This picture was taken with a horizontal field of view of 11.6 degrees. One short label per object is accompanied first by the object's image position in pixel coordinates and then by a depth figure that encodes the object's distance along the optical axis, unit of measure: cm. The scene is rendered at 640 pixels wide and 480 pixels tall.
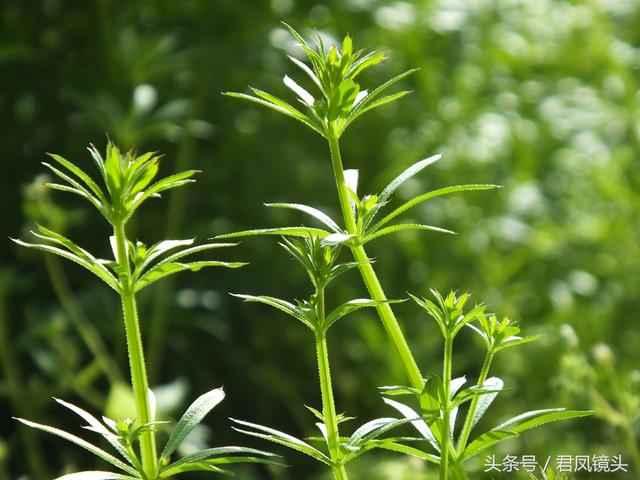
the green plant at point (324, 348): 104
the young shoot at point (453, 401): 104
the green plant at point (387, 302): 105
